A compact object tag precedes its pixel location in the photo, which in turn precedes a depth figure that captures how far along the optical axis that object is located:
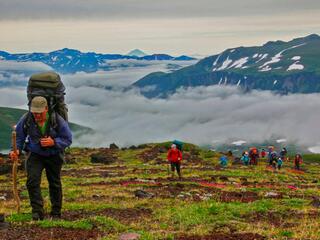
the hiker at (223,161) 64.56
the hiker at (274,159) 63.88
